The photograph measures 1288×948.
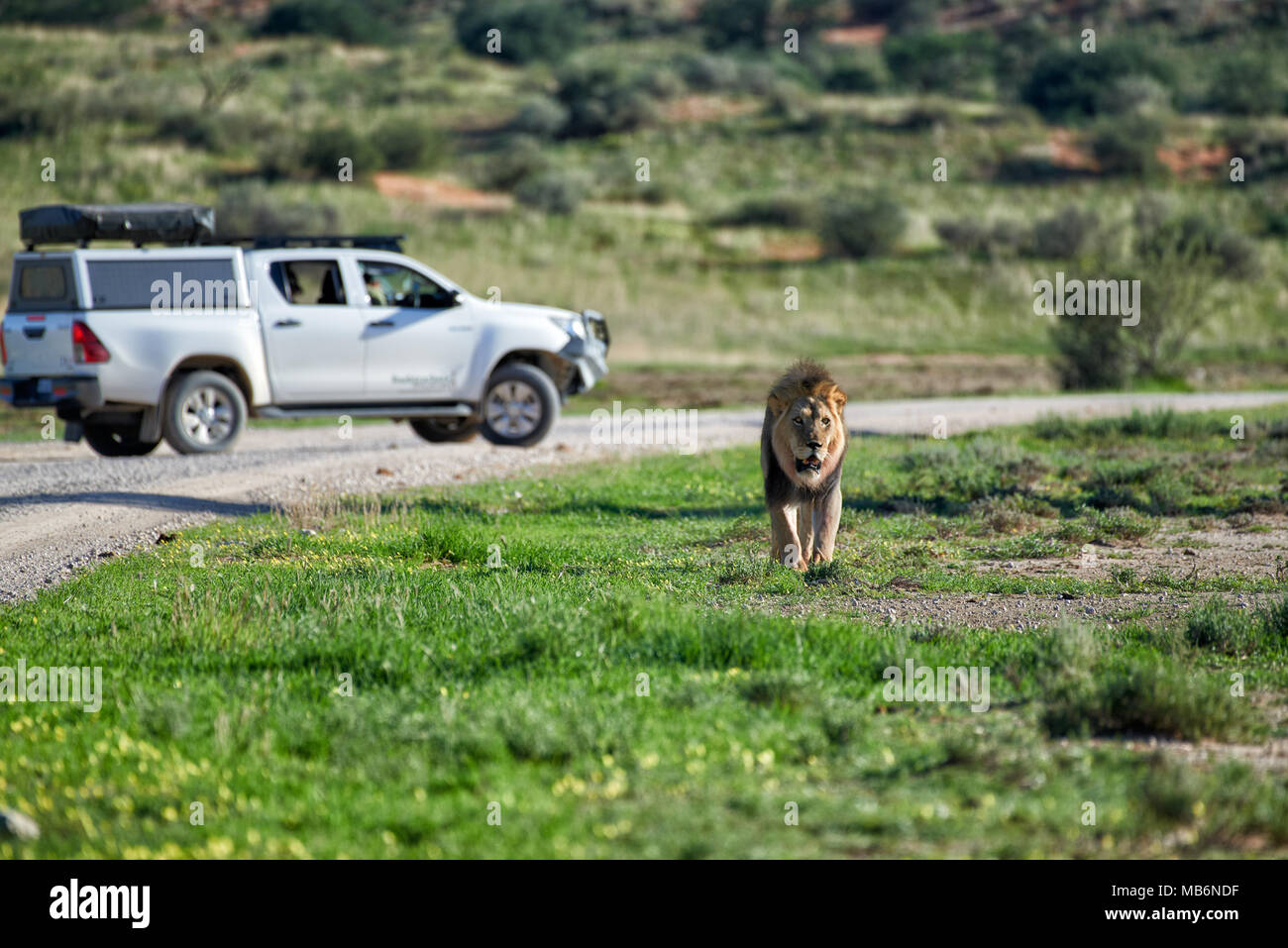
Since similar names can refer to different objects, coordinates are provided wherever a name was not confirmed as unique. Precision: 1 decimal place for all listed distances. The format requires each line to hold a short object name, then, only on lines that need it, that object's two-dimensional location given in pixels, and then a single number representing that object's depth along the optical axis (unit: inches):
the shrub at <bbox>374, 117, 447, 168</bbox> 1953.7
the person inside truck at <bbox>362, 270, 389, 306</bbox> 601.9
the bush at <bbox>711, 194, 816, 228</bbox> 1781.5
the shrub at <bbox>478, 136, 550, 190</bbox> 1916.8
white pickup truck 545.6
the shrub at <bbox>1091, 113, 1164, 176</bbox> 2146.9
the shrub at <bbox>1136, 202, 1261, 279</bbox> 1528.1
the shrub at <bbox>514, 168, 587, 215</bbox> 1749.5
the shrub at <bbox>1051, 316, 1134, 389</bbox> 1055.0
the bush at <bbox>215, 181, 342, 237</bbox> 1491.1
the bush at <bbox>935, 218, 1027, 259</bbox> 1691.7
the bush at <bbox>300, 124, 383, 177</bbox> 1847.9
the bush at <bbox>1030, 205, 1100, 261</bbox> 1658.5
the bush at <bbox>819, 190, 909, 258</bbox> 1664.6
